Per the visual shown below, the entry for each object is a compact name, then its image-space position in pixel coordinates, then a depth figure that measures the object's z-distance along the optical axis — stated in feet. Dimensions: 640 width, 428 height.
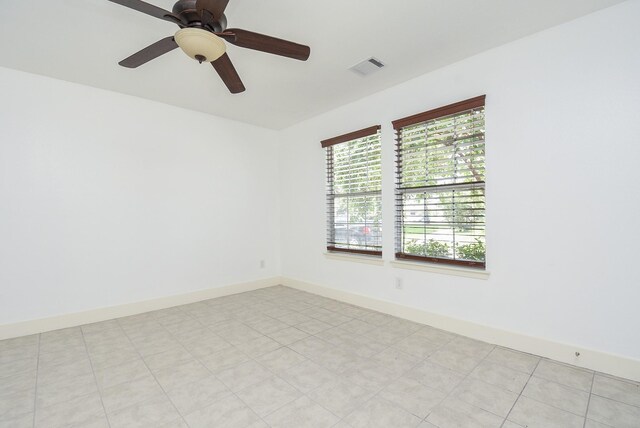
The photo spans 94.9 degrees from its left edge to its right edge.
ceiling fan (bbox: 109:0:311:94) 5.26
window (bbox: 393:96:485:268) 8.93
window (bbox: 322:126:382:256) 11.74
